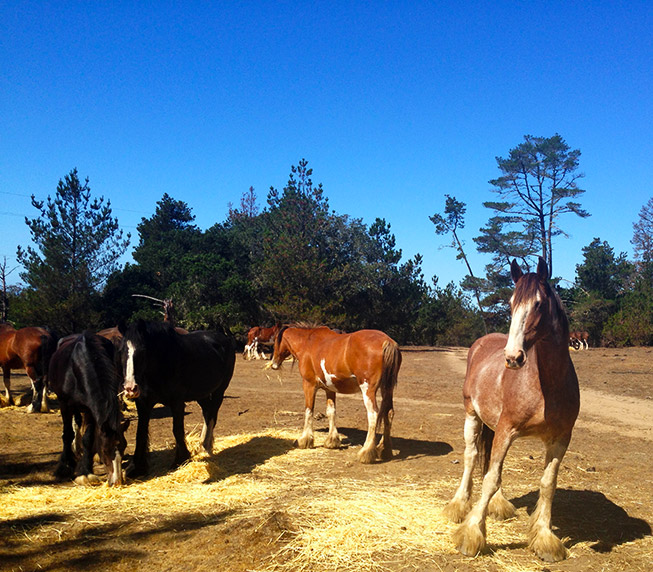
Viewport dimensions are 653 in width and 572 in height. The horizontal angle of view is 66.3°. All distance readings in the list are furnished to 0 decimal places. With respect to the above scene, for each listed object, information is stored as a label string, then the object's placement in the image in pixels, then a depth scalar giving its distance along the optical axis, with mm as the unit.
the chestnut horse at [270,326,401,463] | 7445
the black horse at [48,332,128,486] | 5703
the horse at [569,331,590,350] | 34969
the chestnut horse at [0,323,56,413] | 10242
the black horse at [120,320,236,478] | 5977
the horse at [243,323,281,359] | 25250
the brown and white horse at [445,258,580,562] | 3873
